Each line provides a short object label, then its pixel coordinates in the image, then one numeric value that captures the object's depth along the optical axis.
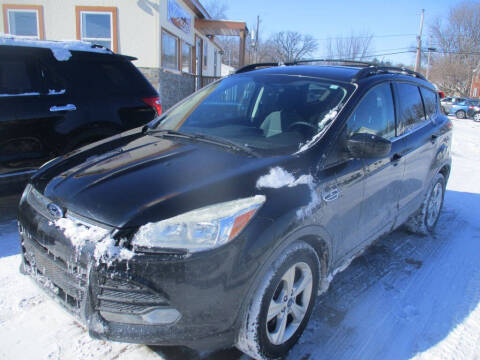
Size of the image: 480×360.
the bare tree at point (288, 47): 61.03
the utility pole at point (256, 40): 53.22
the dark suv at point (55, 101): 3.96
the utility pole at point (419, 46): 40.98
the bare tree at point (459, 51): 54.91
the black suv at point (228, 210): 1.84
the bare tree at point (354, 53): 50.75
